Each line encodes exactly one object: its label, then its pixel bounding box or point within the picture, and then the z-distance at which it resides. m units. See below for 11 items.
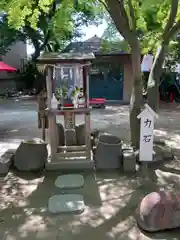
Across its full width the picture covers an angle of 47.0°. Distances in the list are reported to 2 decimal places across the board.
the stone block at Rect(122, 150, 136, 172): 3.83
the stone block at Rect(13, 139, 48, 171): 3.95
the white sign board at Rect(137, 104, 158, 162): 3.39
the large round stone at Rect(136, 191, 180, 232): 2.41
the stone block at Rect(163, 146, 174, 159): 4.31
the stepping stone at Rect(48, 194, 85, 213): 2.82
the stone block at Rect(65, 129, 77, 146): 4.60
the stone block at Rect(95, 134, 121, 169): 3.88
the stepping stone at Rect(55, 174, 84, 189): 3.41
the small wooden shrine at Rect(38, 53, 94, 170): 3.92
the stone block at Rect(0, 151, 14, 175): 3.87
